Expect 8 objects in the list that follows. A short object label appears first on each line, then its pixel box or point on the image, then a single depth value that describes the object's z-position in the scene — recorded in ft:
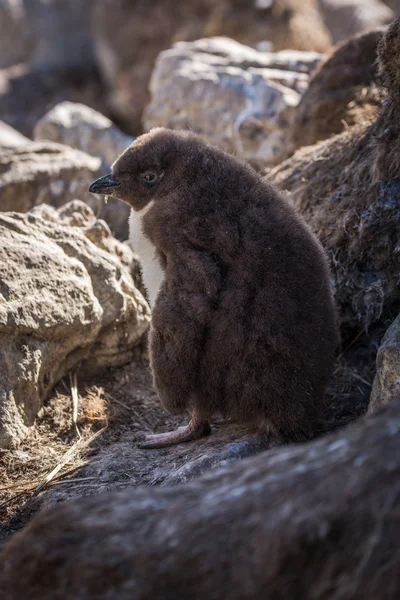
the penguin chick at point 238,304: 27.37
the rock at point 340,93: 45.55
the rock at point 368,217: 32.65
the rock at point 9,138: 54.90
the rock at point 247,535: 13.25
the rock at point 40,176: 49.08
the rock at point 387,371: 25.99
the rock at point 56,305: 31.65
